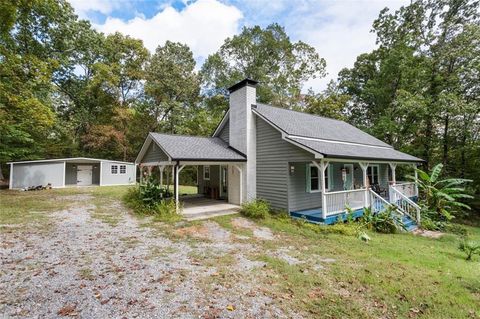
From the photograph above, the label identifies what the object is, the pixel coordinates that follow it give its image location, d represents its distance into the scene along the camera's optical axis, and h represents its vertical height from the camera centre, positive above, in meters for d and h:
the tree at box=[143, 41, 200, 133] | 29.55 +10.54
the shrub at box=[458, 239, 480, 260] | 6.88 -2.37
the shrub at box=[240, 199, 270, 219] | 10.28 -1.68
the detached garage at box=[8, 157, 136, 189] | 21.33 -0.03
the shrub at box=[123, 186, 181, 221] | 9.92 -1.58
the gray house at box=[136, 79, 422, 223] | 10.23 +0.56
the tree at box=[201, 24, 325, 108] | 29.64 +13.71
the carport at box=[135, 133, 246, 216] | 10.77 +0.54
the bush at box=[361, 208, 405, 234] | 9.32 -2.04
